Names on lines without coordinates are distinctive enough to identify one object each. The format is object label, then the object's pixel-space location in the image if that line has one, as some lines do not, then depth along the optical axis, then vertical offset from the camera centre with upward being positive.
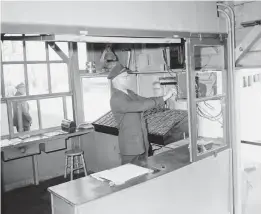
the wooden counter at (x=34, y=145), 4.15 -0.84
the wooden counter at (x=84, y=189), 2.11 -0.78
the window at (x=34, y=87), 4.59 -0.05
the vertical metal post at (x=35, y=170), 4.91 -1.34
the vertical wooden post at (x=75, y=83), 5.18 -0.01
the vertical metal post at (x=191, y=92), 2.69 -0.13
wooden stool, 4.75 -1.29
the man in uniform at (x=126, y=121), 3.04 -0.42
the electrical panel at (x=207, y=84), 3.21 -0.09
